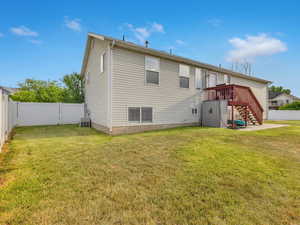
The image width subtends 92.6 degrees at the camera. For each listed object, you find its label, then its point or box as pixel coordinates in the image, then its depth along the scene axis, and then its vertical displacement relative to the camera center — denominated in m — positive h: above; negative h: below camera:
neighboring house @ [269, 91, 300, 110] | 38.47 +3.56
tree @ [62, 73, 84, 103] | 19.72 +3.44
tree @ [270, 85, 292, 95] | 53.73 +8.72
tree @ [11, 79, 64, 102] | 17.01 +2.62
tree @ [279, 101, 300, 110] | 22.83 +0.97
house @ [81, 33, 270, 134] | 7.80 +1.55
